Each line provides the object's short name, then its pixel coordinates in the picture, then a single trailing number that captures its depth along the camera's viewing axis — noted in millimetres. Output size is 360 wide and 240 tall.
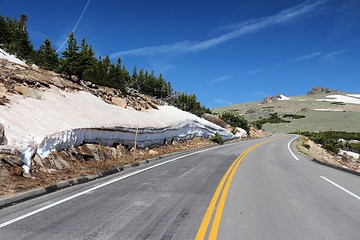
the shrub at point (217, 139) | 38862
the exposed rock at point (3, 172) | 8623
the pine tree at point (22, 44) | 41203
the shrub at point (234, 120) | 62125
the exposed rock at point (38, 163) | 10133
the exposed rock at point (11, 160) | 9138
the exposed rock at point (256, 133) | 66738
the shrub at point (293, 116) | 108062
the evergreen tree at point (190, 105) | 53088
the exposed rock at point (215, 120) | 53812
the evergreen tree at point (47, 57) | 36606
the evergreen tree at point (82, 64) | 30250
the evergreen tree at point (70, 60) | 30172
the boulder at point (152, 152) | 20141
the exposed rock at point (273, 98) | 172488
